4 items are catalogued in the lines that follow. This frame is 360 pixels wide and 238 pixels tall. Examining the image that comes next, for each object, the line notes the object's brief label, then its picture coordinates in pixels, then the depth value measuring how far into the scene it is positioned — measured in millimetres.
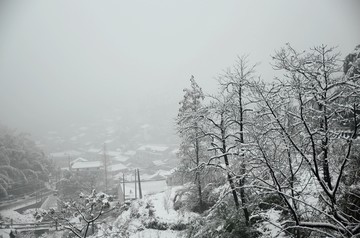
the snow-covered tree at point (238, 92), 12869
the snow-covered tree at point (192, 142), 18234
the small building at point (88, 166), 71450
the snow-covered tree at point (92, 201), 10484
